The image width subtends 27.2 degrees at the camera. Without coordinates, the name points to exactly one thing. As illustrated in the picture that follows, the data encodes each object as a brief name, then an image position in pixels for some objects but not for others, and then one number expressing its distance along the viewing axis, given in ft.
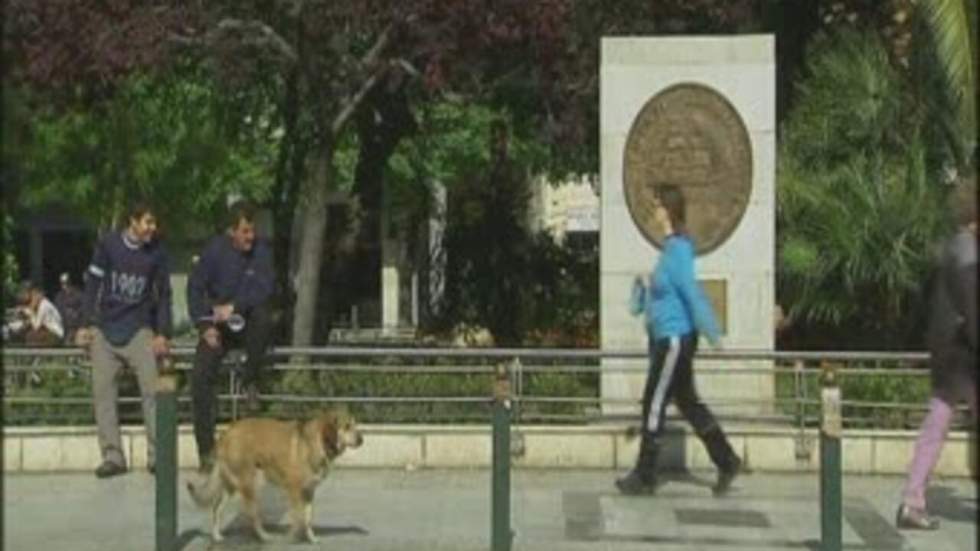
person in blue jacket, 39.45
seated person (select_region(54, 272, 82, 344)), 92.78
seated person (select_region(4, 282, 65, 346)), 84.33
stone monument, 47.47
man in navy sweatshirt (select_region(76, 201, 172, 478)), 43.52
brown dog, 32.83
